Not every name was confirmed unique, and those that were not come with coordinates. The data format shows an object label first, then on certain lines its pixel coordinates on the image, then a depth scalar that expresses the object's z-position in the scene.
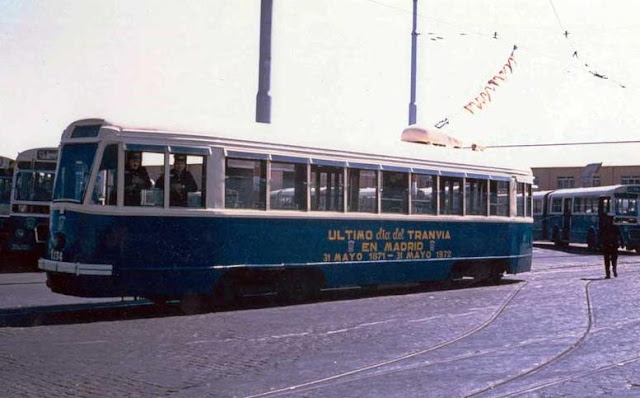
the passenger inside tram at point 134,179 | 13.05
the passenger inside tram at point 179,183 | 13.45
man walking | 22.70
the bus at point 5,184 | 26.48
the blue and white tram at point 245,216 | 12.91
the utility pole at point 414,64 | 28.98
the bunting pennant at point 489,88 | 25.95
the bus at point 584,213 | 37.94
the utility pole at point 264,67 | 18.02
